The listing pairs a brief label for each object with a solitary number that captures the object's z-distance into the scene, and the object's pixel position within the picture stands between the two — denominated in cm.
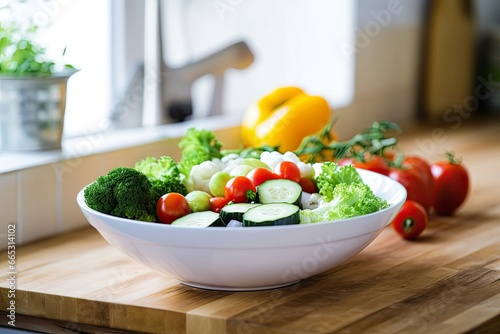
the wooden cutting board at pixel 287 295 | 117
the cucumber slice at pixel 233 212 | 122
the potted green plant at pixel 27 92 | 143
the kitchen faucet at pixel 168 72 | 174
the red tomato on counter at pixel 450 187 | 153
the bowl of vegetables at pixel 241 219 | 117
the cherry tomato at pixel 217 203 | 127
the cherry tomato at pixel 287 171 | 130
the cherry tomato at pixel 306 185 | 132
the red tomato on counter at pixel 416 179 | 148
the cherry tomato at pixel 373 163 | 148
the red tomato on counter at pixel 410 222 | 142
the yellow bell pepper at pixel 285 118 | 160
